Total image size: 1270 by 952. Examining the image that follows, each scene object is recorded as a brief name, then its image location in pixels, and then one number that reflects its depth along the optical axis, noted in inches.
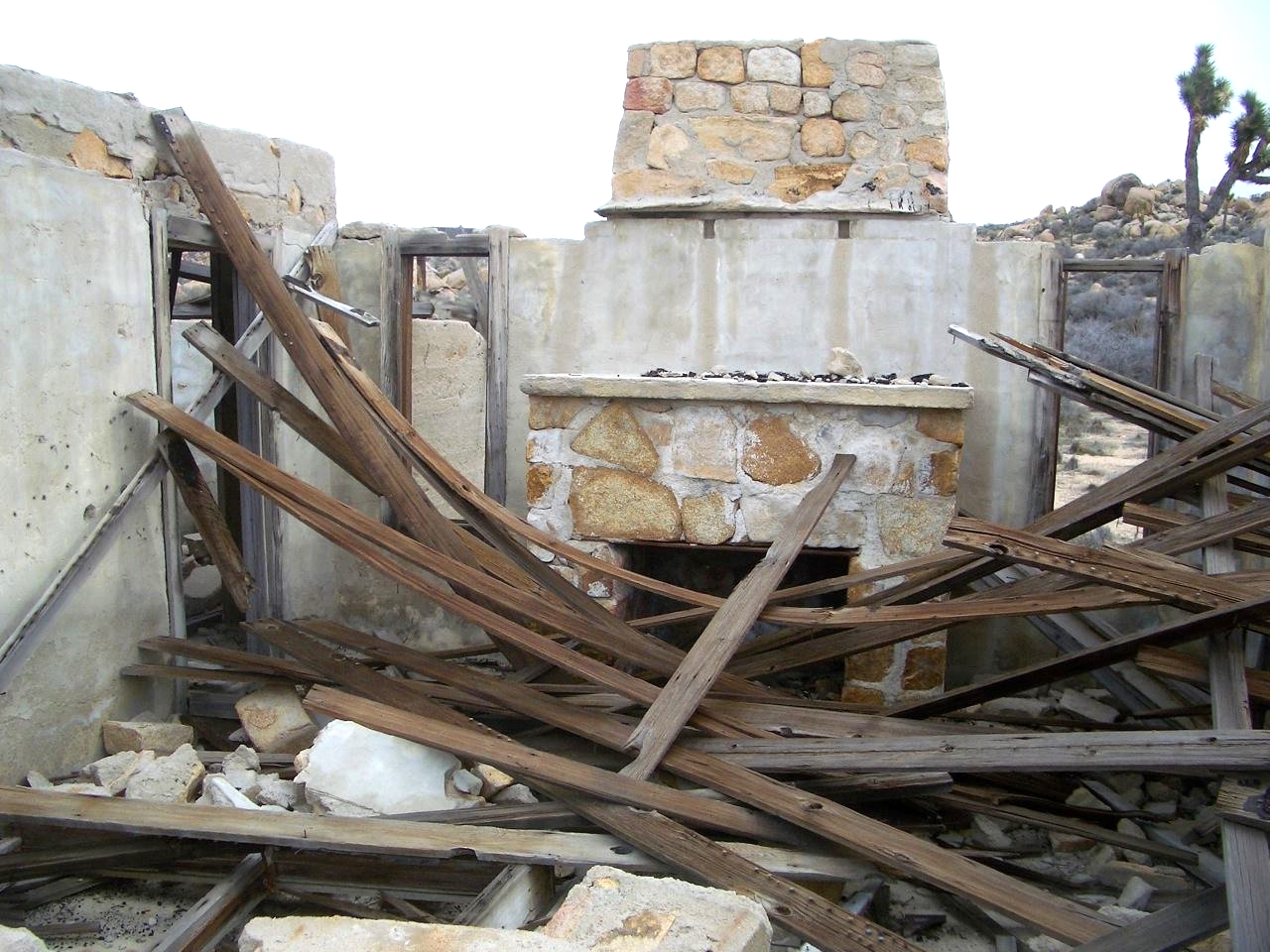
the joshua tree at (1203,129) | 698.2
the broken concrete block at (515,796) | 148.2
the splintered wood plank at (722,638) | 139.8
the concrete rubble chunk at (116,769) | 151.6
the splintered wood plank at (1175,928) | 99.6
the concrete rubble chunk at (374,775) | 139.3
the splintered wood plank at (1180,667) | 131.6
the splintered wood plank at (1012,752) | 115.3
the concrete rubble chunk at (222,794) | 140.5
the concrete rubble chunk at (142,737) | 164.9
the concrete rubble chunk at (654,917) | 82.6
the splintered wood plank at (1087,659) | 130.0
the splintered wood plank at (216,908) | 112.5
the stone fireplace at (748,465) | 182.9
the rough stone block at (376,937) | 81.9
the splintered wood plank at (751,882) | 109.6
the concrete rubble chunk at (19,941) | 97.9
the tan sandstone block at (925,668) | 186.9
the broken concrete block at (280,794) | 145.8
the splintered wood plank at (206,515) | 177.8
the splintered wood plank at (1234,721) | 93.2
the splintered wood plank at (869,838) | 112.9
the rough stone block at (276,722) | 169.8
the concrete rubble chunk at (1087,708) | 194.5
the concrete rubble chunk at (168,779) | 146.7
